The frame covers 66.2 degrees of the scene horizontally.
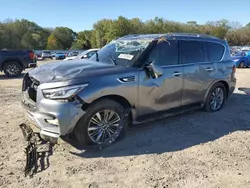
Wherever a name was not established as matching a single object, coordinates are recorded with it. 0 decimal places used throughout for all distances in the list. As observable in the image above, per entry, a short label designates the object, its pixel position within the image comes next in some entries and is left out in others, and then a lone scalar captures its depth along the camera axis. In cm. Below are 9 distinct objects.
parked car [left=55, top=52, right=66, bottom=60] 3698
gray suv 278
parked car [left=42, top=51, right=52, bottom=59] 3775
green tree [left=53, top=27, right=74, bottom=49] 6769
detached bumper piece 263
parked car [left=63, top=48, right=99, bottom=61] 1046
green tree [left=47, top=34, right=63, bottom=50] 6362
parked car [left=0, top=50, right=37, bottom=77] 971
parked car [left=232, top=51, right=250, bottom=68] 1471
